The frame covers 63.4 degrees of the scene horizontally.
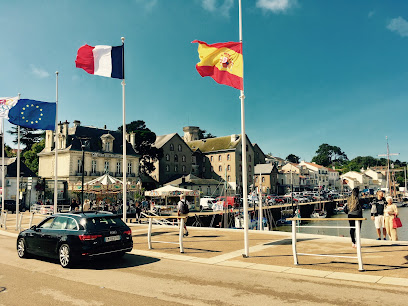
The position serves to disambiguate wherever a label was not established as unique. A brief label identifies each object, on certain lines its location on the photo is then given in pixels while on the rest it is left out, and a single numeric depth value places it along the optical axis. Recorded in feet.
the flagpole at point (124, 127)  59.27
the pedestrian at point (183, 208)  48.24
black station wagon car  30.99
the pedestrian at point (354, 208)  35.14
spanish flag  36.06
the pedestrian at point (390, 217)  39.93
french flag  54.19
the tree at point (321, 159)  618.44
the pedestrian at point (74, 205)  79.51
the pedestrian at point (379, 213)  43.71
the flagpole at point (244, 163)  33.37
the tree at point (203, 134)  409.90
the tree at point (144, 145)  230.68
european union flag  68.59
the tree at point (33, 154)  243.19
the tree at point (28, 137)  267.59
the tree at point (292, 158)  563.69
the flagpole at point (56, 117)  70.45
